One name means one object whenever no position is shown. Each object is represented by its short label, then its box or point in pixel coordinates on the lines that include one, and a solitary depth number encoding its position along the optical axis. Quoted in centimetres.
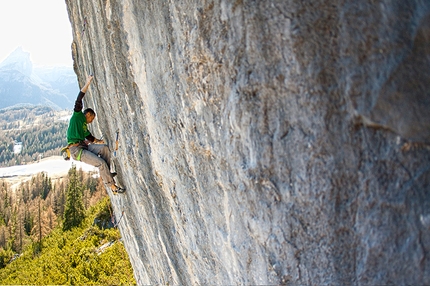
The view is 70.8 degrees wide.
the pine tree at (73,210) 2902
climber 573
